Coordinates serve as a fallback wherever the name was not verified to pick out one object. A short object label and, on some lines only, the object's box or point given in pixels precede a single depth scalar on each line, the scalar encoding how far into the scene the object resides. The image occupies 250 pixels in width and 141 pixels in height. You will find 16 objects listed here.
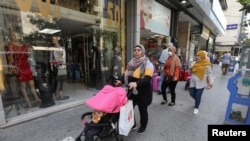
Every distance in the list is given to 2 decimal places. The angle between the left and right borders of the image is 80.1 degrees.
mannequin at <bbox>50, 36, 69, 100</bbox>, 3.96
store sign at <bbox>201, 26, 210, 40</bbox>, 12.50
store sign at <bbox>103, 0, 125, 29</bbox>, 4.71
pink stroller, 1.79
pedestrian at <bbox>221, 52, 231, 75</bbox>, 9.18
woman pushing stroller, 2.10
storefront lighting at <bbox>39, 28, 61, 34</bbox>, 4.11
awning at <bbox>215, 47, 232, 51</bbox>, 25.68
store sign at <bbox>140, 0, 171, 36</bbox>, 5.91
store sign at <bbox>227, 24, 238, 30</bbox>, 20.14
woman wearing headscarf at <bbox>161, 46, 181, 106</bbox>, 3.48
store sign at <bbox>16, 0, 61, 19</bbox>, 2.95
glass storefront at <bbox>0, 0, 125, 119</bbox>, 3.10
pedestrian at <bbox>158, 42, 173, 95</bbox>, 4.76
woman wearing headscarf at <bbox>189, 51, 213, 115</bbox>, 3.06
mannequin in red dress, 3.09
